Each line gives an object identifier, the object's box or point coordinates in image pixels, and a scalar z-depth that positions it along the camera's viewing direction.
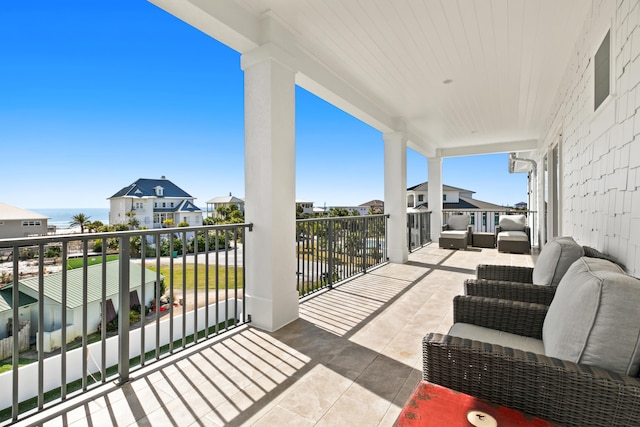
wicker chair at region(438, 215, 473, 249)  7.47
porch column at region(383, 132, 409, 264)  5.83
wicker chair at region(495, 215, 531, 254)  6.83
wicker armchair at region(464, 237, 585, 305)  1.90
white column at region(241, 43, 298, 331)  2.79
